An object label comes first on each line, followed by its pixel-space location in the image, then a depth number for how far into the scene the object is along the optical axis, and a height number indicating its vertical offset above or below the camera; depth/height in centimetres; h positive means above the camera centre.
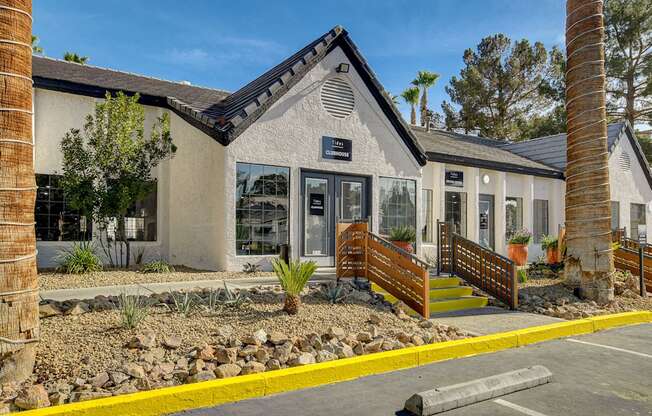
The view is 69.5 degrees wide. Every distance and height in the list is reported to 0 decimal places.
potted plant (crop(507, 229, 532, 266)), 1573 -118
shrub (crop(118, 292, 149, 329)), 558 -123
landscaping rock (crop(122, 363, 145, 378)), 460 -156
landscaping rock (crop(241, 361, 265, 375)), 504 -168
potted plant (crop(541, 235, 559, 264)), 1481 -121
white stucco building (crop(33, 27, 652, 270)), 1152 +139
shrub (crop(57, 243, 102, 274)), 998 -107
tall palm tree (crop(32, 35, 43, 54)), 2389 +849
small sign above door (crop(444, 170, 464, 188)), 1730 +130
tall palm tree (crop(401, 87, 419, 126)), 4044 +994
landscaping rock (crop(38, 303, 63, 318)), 585 -124
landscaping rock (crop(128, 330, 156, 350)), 516 -143
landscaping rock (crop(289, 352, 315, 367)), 534 -169
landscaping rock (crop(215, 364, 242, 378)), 489 -166
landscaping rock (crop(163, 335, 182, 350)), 529 -147
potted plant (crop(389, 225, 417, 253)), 1112 -60
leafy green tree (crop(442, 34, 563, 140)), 3491 +970
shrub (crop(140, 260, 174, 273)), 1068 -127
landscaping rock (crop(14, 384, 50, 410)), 399 -160
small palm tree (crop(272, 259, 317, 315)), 670 -95
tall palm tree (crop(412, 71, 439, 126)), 3981 +1111
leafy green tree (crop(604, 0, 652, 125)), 3022 +1049
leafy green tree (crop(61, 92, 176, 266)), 1030 +109
